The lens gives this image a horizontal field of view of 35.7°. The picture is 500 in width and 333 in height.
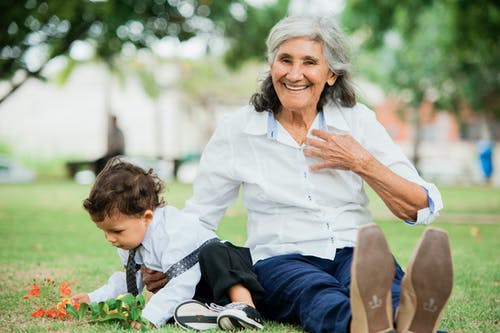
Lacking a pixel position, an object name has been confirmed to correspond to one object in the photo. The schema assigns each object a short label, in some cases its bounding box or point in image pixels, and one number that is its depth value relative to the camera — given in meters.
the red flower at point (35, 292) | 4.31
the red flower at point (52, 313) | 4.03
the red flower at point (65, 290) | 4.06
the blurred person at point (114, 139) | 19.56
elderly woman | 3.90
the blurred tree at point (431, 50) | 16.33
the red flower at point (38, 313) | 4.08
